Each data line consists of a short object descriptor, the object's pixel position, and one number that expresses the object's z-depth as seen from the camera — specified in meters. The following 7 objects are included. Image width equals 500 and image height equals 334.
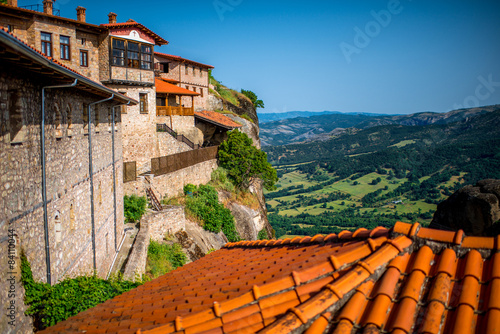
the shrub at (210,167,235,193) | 29.30
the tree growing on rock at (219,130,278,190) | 31.25
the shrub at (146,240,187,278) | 15.55
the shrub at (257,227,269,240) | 29.22
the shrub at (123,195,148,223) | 18.95
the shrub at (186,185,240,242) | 23.09
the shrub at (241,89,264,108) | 60.00
